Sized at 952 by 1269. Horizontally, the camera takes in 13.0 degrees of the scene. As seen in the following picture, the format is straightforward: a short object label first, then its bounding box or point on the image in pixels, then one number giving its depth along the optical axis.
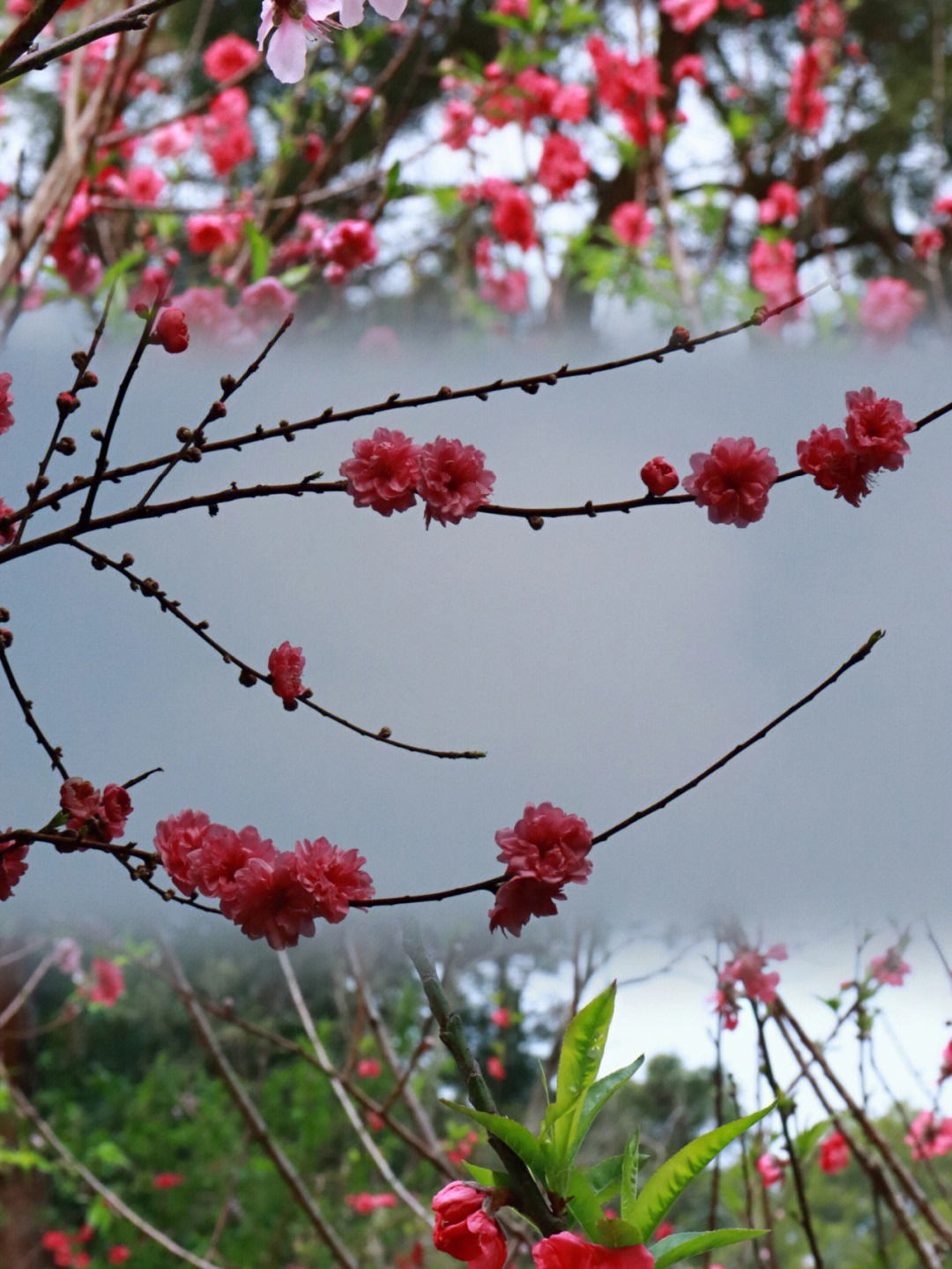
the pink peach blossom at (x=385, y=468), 1.92
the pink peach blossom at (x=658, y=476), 1.92
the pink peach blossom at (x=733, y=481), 1.93
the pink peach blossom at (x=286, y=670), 1.94
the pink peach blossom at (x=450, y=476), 1.91
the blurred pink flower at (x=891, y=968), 2.71
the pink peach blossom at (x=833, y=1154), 3.37
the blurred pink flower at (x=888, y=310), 5.48
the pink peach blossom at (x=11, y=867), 1.87
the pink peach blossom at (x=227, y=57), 4.47
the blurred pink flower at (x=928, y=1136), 2.89
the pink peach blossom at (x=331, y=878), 1.88
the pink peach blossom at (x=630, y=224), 5.18
